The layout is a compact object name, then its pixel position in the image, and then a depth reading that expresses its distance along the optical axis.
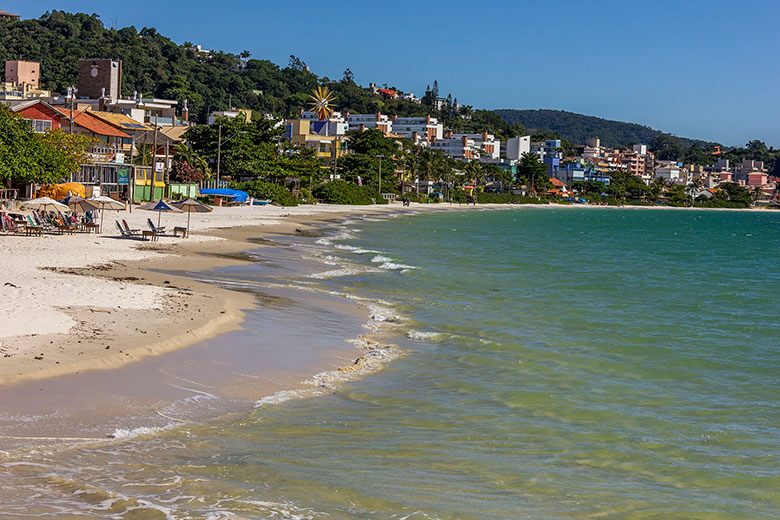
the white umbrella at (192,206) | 45.72
